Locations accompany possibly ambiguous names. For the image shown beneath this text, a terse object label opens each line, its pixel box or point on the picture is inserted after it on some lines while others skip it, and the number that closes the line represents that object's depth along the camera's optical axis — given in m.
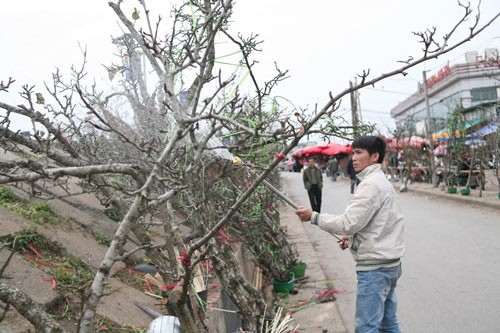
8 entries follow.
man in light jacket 3.52
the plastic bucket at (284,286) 7.31
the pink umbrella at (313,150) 38.08
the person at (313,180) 15.08
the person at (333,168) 35.46
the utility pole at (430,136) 21.19
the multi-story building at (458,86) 39.44
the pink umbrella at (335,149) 35.75
